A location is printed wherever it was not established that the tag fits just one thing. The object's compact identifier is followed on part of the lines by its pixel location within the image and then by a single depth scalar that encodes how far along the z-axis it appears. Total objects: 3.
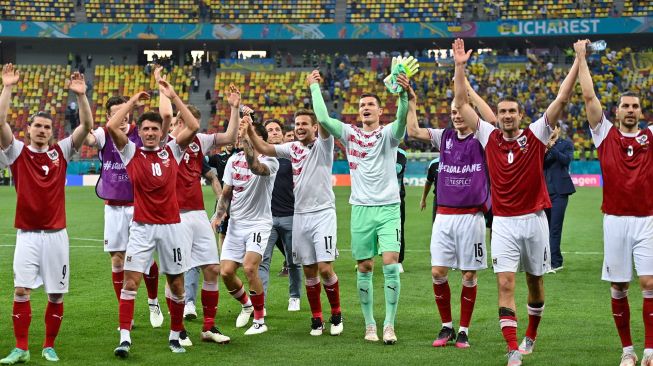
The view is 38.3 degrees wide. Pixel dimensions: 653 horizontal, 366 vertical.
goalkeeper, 9.80
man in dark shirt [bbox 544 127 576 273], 14.97
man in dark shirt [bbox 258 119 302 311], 11.78
